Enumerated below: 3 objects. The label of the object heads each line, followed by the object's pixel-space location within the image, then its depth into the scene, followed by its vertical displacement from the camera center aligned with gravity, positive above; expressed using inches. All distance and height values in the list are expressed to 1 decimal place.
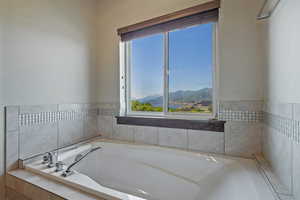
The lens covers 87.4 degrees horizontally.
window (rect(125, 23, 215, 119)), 68.4 +13.8
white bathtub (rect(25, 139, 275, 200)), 39.0 -23.7
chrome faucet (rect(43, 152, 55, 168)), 50.4 -19.7
